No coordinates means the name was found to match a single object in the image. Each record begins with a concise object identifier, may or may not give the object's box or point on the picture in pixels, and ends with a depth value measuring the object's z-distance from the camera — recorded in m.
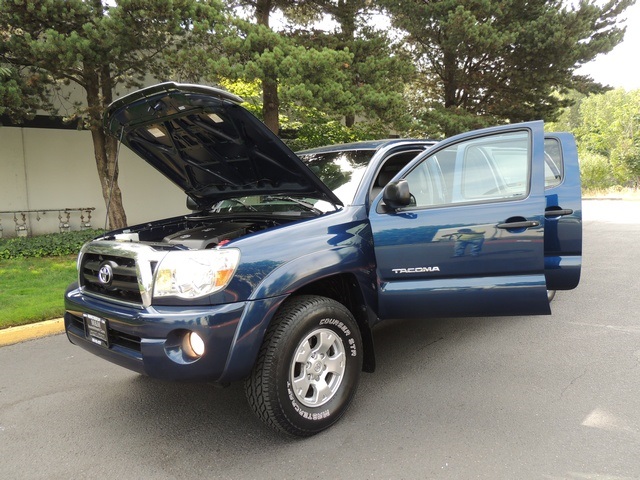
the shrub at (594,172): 32.56
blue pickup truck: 2.53
